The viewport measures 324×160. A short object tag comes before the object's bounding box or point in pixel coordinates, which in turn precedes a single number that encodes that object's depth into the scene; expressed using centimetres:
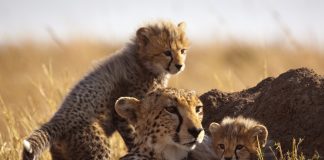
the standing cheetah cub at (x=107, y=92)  1045
